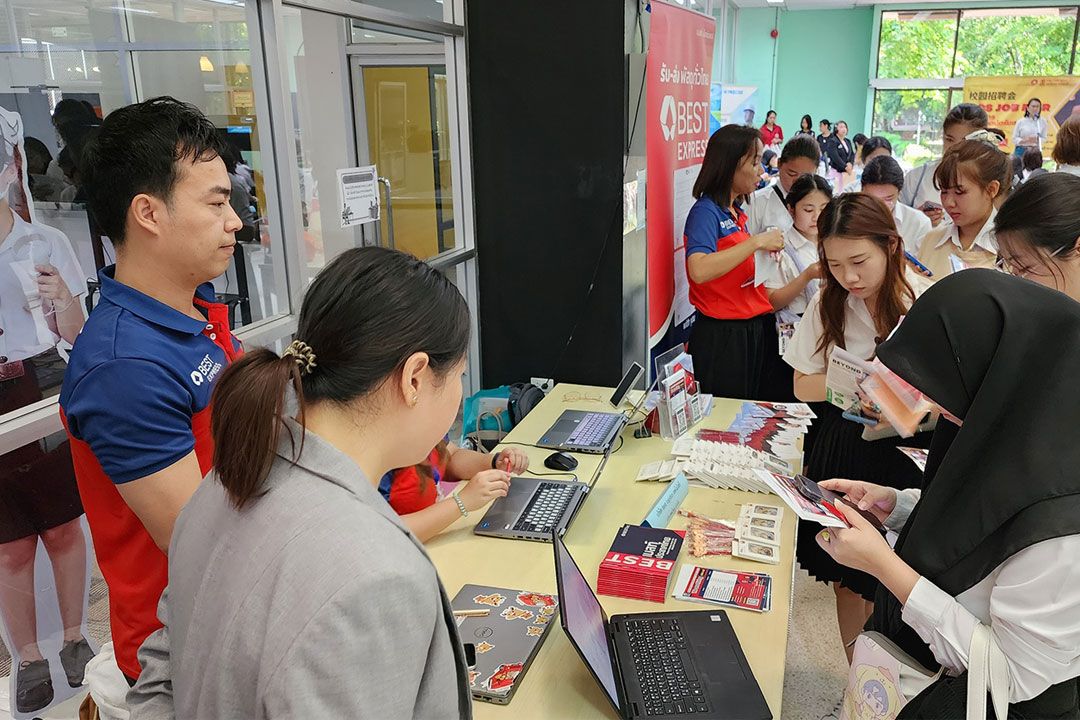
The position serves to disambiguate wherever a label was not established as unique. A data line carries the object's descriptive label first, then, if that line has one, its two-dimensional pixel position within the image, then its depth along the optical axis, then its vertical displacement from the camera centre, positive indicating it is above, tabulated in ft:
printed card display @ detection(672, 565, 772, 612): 5.25 -2.95
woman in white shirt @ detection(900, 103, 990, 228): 13.93 -0.47
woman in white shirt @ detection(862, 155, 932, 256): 11.62 -0.70
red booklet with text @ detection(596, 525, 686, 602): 5.36 -2.84
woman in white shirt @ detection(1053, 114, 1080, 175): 11.89 -0.01
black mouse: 7.32 -2.83
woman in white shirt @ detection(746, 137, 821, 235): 13.11 -0.67
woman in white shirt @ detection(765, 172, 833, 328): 10.91 -1.50
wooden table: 4.47 -2.98
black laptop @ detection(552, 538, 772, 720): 4.24 -2.95
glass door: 10.63 +0.17
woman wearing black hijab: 3.81 -1.75
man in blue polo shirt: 3.98 -0.99
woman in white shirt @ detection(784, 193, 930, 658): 7.36 -1.76
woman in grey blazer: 2.48 -1.23
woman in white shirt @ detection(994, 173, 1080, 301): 5.49 -0.60
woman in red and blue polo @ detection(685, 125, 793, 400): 10.58 -1.82
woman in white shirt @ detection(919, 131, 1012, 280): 9.82 -0.58
